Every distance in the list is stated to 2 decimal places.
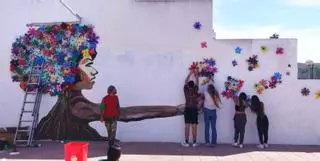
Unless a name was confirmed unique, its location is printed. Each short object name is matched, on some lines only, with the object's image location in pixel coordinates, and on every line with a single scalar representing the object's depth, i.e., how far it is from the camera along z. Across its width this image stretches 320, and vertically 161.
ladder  13.87
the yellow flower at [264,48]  13.96
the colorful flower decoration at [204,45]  14.04
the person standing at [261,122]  13.41
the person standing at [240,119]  13.45
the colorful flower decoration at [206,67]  14.00
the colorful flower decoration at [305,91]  13.86
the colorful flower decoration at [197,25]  14.03
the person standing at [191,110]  13.62
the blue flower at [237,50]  13.97
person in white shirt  13.61
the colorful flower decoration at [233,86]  13.95
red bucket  7.94
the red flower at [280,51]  13.91
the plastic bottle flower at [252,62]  13.93
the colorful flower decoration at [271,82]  13.89
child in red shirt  12.63
